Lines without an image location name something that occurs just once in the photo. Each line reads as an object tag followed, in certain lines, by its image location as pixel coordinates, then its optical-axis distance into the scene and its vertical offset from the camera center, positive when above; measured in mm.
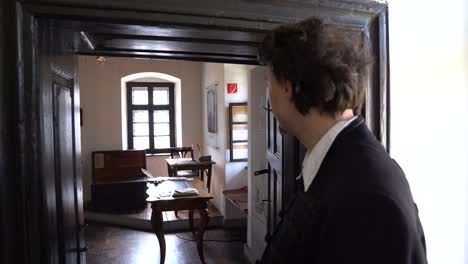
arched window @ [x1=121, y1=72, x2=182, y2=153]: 7168 +186
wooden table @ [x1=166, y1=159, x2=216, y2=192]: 5852 -703
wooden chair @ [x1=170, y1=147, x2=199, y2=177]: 6484 -623
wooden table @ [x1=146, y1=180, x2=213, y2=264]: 3828 -888
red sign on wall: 5363 +465
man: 723 -103
